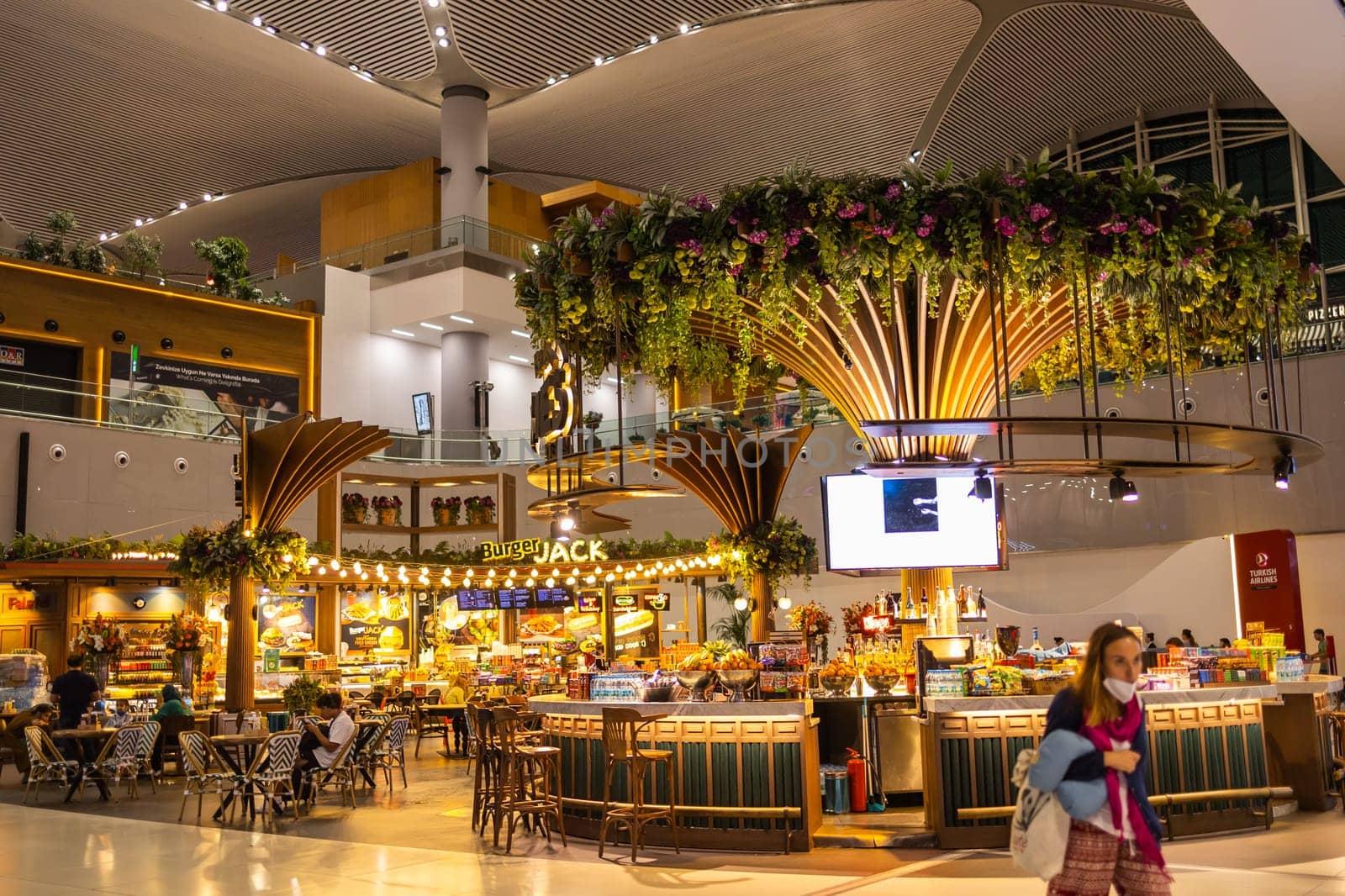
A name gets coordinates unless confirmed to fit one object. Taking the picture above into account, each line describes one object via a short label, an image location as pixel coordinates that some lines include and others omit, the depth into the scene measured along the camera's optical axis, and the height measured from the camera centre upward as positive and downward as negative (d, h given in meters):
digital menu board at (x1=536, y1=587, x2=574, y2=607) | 18.19 +0.19
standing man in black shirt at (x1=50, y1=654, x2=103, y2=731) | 12.35 -0.77
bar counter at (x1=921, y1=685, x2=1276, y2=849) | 7.32 -0.99
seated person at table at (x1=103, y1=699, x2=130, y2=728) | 12.57 -1.05
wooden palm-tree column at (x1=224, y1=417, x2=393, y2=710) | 12.59 +1.49
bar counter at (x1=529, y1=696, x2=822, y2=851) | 7.36 -1.06
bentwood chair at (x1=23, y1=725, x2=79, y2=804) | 10.95 -1.30
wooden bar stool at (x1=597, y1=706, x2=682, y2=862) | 7.27 -0.96
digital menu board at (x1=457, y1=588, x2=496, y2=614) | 18.02 +0.18
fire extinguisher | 8.51 -1.29
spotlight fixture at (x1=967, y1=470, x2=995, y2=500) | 7.78 +0.73
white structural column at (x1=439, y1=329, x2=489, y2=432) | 25.66 +5.12
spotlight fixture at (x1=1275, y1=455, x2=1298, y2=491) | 7.90 +0.83
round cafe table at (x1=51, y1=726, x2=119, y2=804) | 11.12 -1.12
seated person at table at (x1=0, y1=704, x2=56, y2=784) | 12.27 -1.15
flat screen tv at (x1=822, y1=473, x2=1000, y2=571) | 9.33 +0.60
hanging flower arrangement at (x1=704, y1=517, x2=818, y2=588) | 12.11 +0.55
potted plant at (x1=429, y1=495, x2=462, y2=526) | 21.61 +1.83
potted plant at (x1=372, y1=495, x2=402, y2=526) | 20.91 +1.82
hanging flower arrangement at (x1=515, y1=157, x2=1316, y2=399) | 7.44 +2.28
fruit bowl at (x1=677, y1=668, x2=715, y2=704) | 7.85 -0.50
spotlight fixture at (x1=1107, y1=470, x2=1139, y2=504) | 8.04 +0.74
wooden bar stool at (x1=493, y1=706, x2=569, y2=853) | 7.83 -1.16
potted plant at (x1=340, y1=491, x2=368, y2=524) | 20.33 +1.79
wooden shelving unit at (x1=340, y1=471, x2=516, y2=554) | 20.95 +1.98
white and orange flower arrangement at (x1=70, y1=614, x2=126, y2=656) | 14.55 -0.26
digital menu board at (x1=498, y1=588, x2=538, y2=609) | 18.09 +0.18
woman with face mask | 3.57 -0.55
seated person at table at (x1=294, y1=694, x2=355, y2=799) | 10.09 -1.06
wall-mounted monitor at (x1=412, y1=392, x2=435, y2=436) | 25.06 +4.25
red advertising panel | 14.98 +0.12
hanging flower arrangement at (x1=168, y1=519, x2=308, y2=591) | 12.54 +0.65
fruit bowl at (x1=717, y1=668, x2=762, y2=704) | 7.71 -0.48
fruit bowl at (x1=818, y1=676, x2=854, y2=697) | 8.52 -0.59
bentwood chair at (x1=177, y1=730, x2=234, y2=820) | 9.61 -1.23
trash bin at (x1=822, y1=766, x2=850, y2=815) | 8.49 -1.32
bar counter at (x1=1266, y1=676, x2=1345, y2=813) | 8.53 -1.08
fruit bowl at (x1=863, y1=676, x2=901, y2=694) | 8.52 -0.58
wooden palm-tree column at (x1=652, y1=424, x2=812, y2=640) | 12.13 +1.32
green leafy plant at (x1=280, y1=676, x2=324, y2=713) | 12.63 -0.85
